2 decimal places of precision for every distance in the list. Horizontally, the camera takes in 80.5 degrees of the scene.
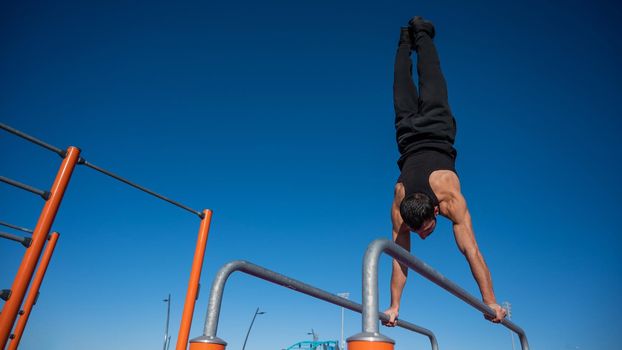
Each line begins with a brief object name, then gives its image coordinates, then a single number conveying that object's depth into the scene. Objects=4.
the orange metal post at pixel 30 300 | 3.84
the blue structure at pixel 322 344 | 26.11
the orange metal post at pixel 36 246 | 2.32
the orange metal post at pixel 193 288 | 3.47
